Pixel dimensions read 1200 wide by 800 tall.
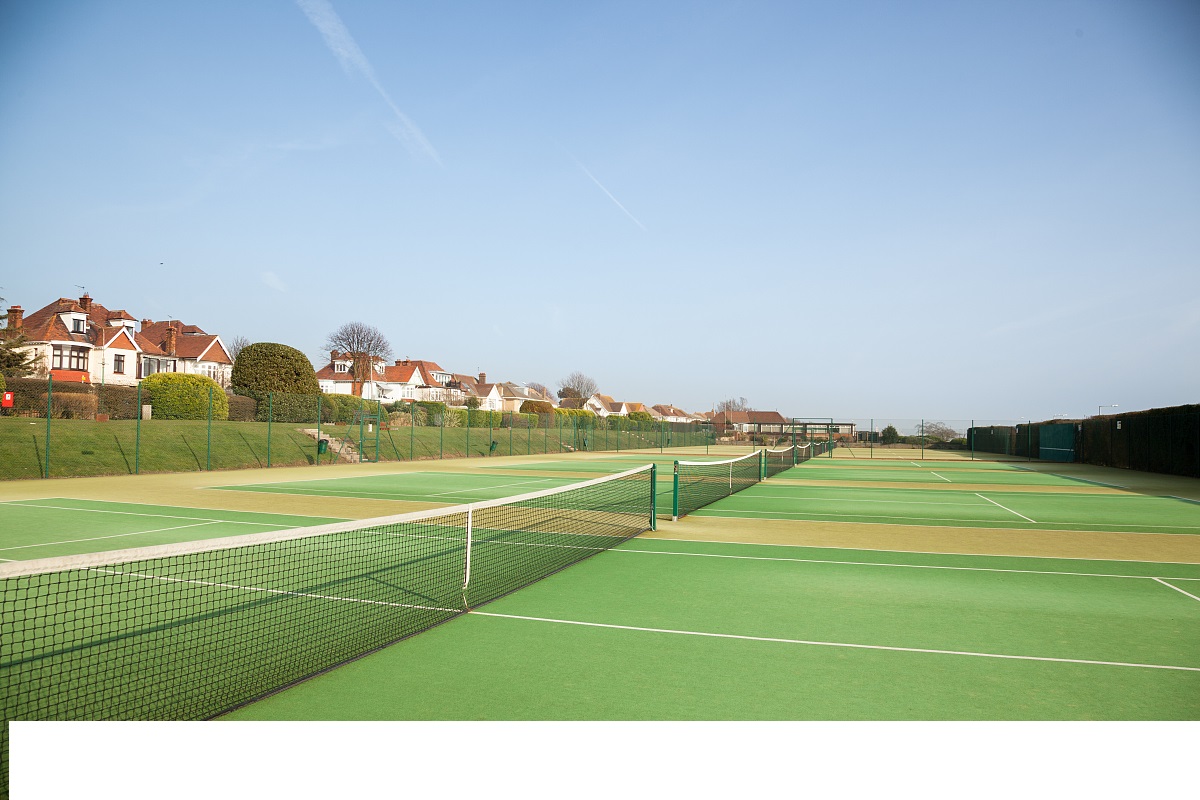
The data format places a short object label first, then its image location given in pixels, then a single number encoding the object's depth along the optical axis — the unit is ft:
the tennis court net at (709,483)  50.67
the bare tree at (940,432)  191.34
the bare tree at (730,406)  510.17
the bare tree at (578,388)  434.71
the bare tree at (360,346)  288.71
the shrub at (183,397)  102.68
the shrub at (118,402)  101.60
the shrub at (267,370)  134.10
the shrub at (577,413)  278.99
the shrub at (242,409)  118.73
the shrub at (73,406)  91.04
